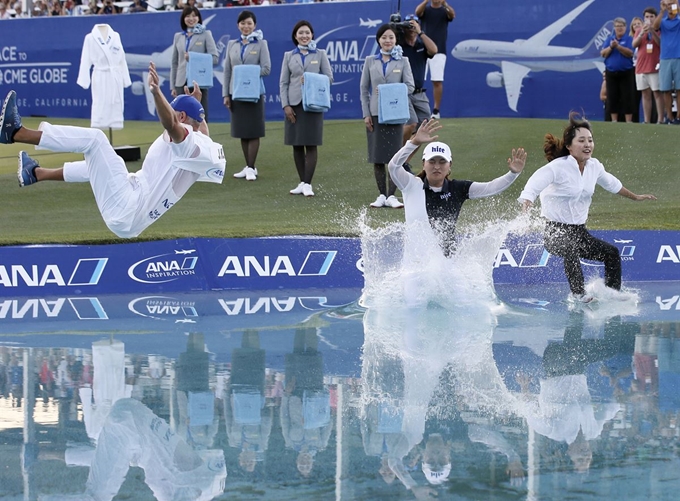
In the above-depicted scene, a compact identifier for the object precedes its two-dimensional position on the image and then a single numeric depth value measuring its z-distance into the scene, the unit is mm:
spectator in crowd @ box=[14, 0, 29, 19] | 27062
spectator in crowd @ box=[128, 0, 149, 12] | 24969
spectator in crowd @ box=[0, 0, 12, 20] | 27000
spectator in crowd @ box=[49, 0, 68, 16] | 26609
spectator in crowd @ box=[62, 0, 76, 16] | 26684
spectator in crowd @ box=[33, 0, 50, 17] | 26709
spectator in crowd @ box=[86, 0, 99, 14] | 25766
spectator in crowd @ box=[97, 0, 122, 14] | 25406
